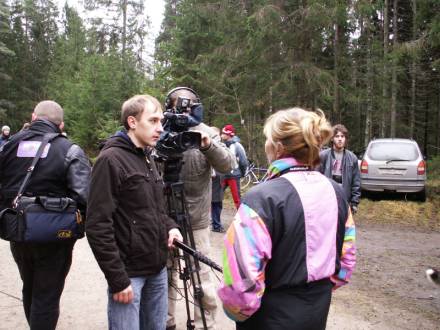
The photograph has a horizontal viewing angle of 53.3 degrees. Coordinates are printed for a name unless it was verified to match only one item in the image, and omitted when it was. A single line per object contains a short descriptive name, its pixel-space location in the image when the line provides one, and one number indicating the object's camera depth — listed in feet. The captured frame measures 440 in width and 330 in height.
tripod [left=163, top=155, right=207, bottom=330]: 10.66
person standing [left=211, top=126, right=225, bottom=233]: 27.91
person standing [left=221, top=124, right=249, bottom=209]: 29.22
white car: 35.37
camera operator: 11.50
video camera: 9.84
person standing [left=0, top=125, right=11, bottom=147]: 45.42
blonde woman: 6.27
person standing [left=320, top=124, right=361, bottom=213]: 21.43
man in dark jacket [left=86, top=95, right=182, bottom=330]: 7.79
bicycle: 48.80
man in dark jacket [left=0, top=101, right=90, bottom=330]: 10.16
